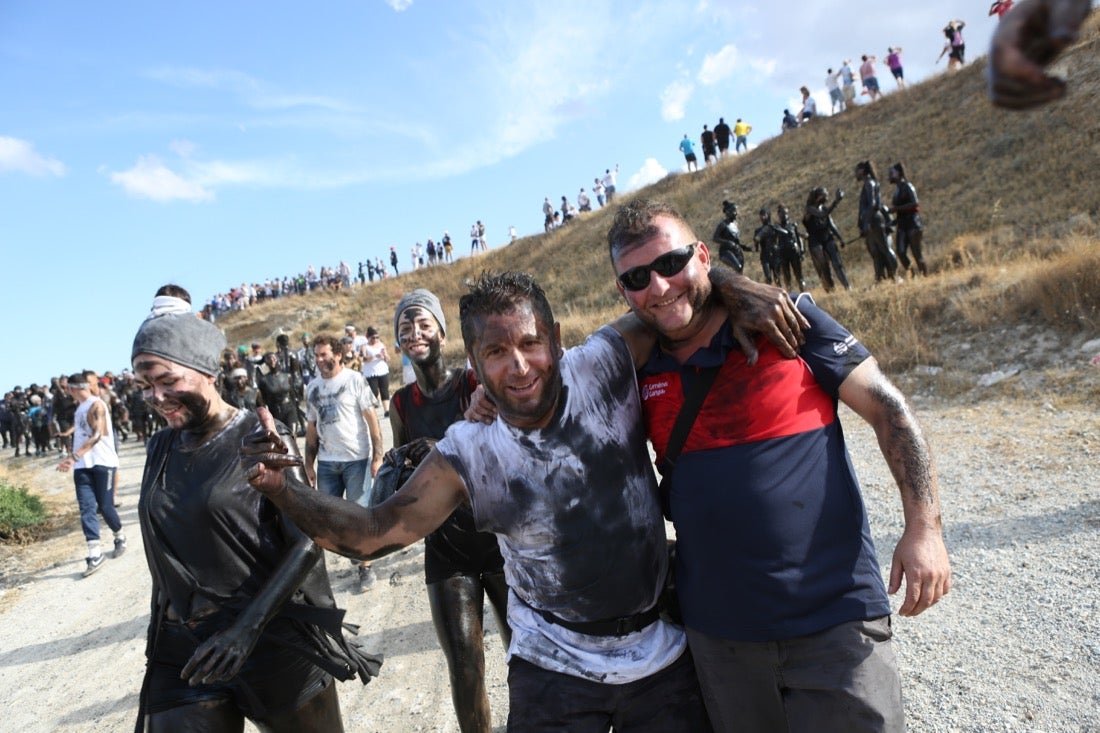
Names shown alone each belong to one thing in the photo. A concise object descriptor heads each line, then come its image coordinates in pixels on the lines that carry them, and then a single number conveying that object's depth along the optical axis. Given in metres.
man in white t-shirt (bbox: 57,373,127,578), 7.63
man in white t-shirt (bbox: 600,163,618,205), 38.50
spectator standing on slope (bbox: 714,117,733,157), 32.69
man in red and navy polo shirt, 1.91
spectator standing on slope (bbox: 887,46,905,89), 27.19
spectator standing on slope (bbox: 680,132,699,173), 33.69
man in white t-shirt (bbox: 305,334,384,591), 6.14
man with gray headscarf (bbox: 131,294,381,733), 2.36
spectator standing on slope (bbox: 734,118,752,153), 33.18
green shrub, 9.84
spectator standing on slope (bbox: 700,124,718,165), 33.50
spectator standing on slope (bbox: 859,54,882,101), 27.02
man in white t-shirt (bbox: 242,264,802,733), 2.08
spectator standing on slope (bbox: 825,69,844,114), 27.83
